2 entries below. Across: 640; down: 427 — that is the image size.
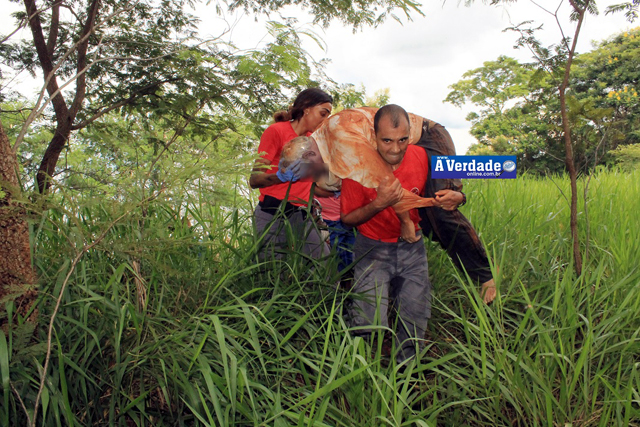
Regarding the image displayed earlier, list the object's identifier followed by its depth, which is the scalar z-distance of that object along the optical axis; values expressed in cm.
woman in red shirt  286
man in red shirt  240
